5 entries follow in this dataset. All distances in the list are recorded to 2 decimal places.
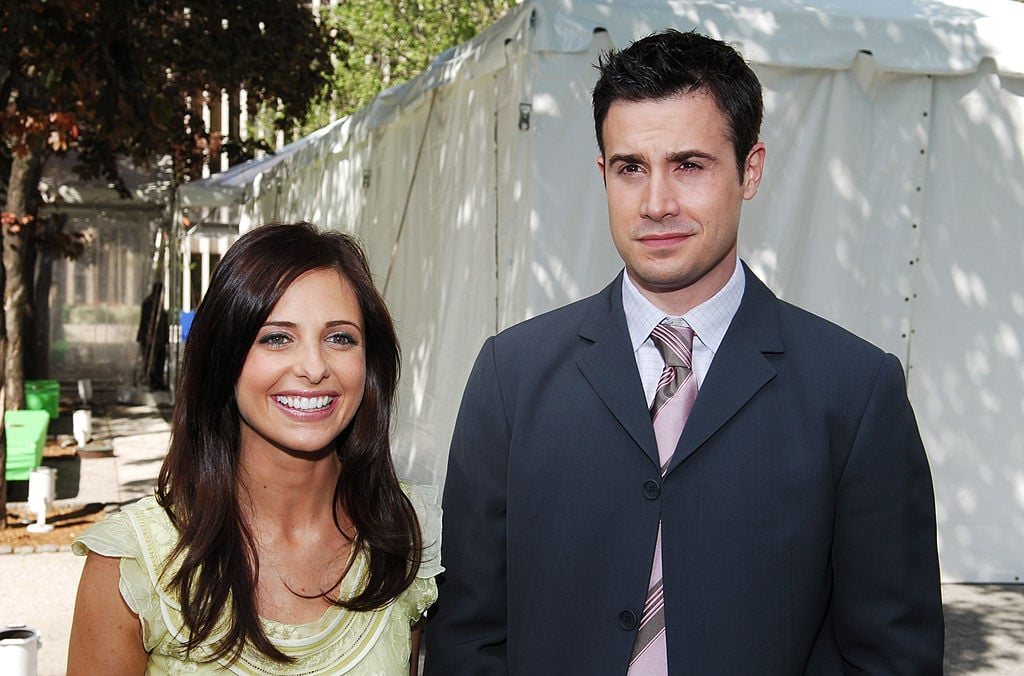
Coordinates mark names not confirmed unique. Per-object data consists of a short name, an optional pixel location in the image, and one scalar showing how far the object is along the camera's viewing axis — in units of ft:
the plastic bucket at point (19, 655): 13.37
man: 6.51
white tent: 17.46
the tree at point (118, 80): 24.70
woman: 7.19
